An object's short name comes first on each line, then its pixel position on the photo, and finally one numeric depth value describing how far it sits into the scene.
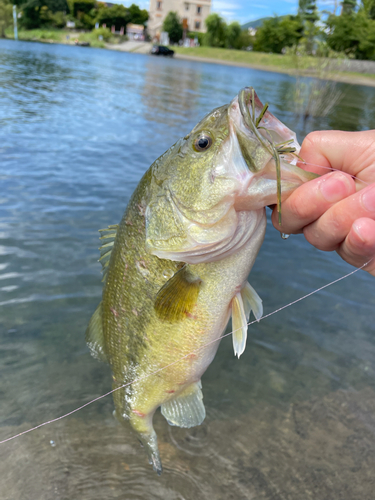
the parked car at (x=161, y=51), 68.81
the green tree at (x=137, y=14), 111.81
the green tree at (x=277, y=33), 78.00
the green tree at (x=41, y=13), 83.69
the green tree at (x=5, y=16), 68.38
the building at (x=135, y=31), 109.99
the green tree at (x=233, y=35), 90.88
